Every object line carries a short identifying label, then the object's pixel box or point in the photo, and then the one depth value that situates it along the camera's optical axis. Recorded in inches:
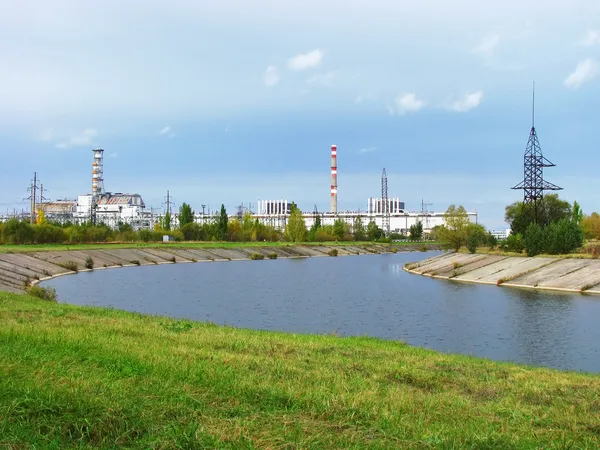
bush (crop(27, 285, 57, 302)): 1057.2
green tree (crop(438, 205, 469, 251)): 2876.5
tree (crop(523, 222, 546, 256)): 2159.2
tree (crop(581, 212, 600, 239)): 3317.2
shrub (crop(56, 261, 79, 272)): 2249.3
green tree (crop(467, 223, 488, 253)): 2598.4
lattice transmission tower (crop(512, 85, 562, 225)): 2385.6
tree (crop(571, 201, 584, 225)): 3223.9
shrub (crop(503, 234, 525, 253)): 2336.7
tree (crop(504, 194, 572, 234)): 2643.0
